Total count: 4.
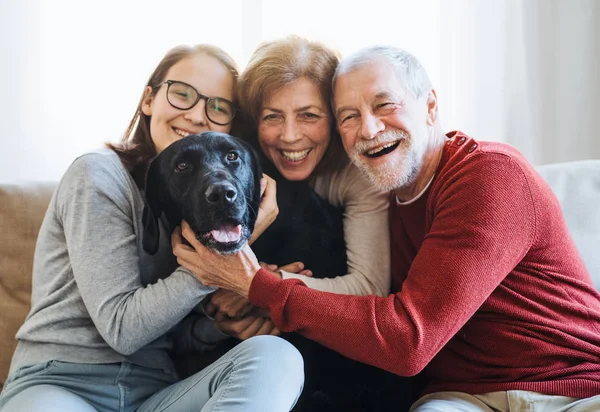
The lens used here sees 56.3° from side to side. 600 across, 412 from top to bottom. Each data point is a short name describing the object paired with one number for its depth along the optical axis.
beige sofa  1.59
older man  1.21
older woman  1.52
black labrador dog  1.24
